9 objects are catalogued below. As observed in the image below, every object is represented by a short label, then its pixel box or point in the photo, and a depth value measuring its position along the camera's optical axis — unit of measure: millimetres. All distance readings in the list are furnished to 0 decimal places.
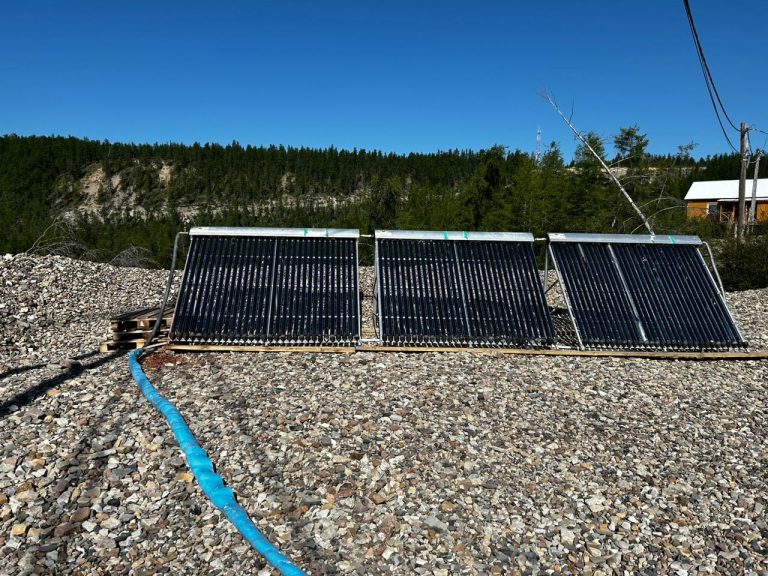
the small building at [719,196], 52219
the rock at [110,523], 4355
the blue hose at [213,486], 3928
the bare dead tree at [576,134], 22692
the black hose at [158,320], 8766
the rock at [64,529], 4266
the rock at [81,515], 4434
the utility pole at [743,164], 20888
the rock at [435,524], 4425
